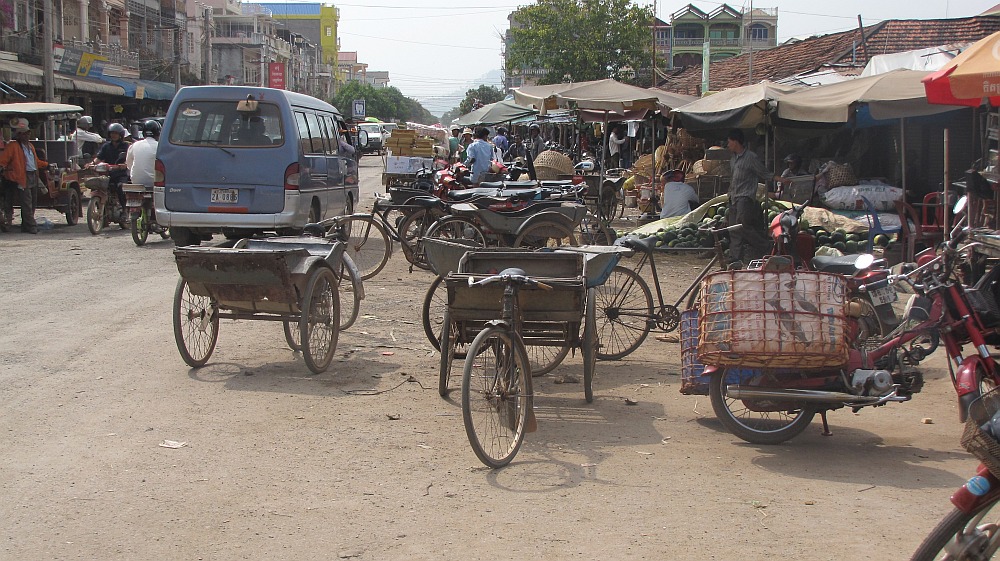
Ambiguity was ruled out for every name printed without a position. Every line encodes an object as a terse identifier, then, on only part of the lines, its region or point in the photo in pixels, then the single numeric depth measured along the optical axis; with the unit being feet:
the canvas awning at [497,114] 83.51
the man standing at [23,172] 46.47
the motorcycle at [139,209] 42.50
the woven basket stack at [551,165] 63.46
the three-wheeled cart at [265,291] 20.89
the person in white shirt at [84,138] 67.13
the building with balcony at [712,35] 270.22
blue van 36.24
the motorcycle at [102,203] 47.14
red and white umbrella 24.73
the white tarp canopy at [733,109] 41.04
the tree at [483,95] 282.56
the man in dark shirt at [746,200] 34.12
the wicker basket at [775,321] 16.29
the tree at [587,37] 138.21
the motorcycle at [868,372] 16.07
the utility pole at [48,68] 80.52
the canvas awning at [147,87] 123.54
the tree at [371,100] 365.40
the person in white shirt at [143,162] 44.16
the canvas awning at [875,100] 37.14
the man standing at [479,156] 50.19
